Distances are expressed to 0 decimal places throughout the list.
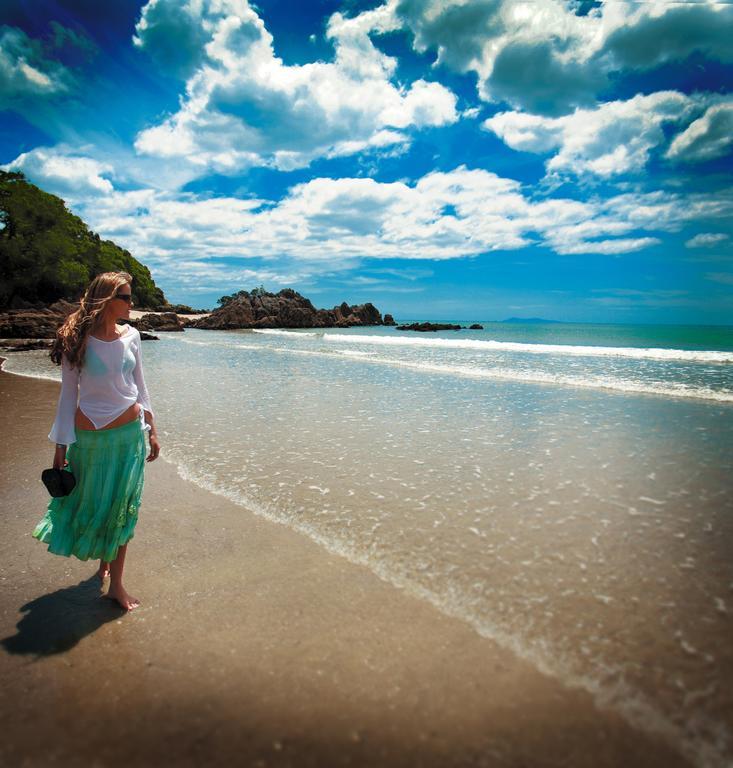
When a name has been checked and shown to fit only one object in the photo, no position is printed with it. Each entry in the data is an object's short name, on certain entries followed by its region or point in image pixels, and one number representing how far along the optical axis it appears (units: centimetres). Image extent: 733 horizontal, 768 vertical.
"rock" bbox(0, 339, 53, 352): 2469
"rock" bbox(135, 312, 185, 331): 5474
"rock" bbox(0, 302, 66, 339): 2909
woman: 310
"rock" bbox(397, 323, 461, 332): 7819
